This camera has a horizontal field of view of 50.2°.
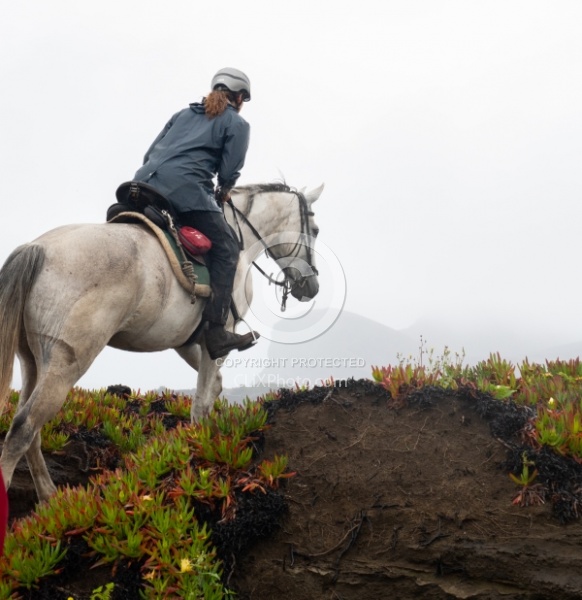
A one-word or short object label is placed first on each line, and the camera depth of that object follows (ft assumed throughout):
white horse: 17.46
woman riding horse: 22.08
